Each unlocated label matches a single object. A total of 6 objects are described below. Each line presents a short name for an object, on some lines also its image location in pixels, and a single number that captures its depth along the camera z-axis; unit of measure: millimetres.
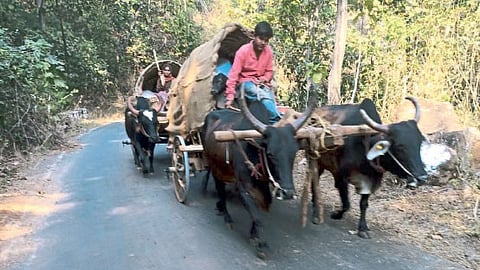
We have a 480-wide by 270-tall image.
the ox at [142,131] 9508
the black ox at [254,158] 5055
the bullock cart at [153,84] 9883
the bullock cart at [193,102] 7227
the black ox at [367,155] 5438
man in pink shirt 6809
